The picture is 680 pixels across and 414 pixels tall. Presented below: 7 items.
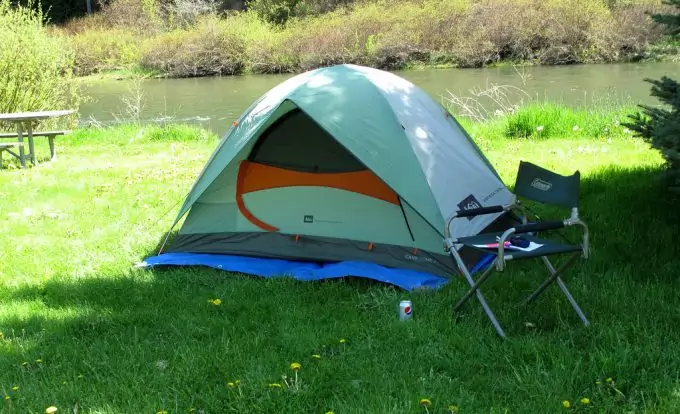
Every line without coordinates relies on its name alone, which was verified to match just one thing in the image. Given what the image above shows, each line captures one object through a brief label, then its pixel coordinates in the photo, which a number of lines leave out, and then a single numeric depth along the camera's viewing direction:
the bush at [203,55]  26.44
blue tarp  3.74
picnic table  7.50
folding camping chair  2.87
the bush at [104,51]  28.66
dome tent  3.90
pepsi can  3.22
